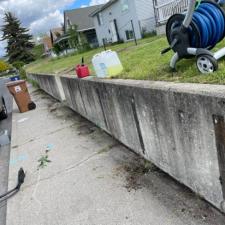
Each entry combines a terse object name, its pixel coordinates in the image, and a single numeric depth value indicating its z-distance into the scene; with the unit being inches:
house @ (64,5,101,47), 1292.6
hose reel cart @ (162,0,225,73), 122.0
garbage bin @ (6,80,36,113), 367.4
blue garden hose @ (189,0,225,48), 129.7
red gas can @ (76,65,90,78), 224.1
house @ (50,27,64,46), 1878.6
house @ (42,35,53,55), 2571.3
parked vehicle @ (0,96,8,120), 356.2
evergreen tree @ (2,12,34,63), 1975.9
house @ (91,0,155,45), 752.2
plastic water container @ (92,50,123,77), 185.9
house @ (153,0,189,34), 474.8
